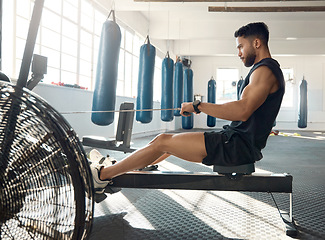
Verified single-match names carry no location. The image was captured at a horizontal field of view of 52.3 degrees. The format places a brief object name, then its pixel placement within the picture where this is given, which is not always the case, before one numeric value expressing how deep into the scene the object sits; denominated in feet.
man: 6.11
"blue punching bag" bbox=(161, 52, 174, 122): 19.42
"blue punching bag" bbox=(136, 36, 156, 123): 15.23
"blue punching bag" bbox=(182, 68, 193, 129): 26.15
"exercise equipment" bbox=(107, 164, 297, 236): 6.86
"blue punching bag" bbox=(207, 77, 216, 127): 30.42
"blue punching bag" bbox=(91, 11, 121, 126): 11.03
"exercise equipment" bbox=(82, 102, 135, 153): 13.83
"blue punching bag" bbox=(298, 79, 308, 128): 29.91
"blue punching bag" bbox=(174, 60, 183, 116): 23.08
